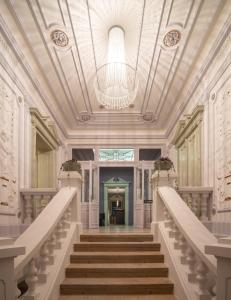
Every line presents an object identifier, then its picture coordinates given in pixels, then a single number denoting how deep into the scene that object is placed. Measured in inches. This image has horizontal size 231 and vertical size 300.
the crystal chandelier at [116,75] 195.3
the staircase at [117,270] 108.8
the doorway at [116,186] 511.8
